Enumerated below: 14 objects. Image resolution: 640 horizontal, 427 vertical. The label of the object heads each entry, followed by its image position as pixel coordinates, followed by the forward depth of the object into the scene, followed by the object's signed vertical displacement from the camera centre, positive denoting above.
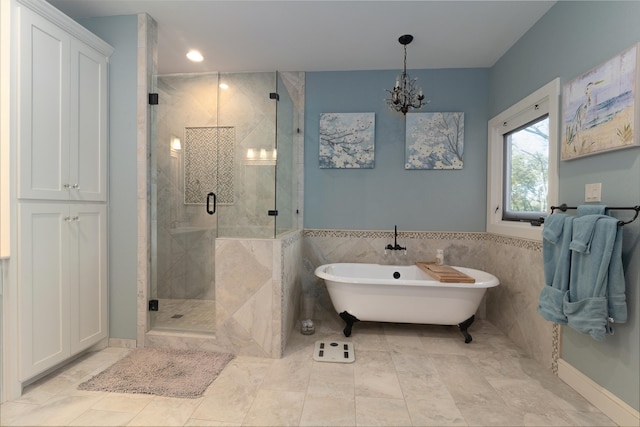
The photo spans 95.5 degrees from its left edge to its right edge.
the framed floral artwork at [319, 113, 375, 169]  3.06 +0.73
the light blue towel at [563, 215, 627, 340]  1.49 -0.35
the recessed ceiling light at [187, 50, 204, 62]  2.75 +1.47
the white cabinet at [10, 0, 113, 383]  1.67 +0.12
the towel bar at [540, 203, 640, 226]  1.44 +0.01
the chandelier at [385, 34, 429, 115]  2.19 +0.88
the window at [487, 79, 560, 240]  2.10 +0.42
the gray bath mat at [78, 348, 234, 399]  1.76 -1.10
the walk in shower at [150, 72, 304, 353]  2.24 +0.15
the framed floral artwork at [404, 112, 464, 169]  2.99 +0.72
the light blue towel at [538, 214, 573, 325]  1.72 -0.33
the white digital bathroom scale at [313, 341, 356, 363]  2.16 -1.12
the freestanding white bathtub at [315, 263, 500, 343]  2.36 -0.75
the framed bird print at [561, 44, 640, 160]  1.46 +0.58
